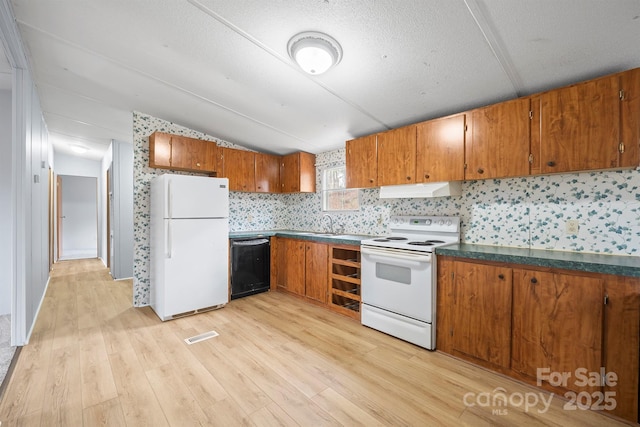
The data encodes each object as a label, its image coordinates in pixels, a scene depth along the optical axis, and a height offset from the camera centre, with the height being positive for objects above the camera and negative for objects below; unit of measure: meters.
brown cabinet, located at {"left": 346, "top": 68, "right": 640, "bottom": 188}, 1.82 +0.61
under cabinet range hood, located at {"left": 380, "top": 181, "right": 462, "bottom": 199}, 2.70 +0.23
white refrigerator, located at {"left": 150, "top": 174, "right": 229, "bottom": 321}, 3.09 -0.39
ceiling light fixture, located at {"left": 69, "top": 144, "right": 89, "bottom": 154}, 5.70 +1.40
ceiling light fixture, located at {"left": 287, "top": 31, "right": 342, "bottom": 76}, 1.92 +1.17
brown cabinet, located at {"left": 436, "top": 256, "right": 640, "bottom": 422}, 1.62 -0.80
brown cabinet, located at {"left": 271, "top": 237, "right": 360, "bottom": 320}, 3.30 -0.81
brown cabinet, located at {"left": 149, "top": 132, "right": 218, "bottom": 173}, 3.49 +0.81
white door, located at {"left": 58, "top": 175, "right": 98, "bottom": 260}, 7.92 -0.08
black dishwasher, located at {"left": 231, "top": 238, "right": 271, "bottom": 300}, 3.81 -0.79
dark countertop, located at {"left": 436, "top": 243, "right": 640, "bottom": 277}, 1.63 -0.33
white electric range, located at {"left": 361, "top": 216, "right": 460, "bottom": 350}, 2.44 -0.66
